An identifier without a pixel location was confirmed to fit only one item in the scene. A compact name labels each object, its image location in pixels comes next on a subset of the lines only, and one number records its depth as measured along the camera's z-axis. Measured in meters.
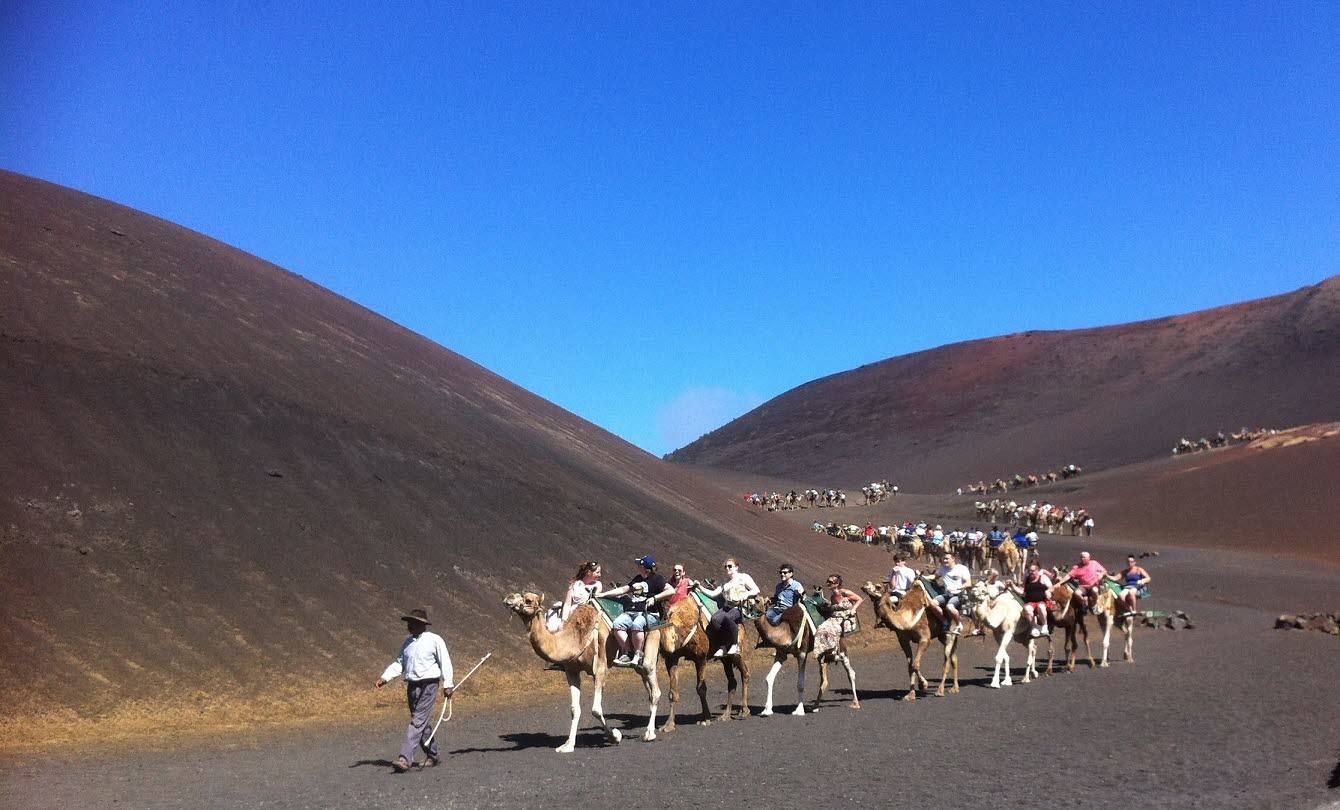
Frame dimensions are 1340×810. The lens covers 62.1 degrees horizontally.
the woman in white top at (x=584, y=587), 14.14
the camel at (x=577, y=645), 13.48
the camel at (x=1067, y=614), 20.91
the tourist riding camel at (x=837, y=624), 16.58
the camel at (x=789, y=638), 16.38
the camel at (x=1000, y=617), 18.93
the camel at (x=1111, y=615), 22.11
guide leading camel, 12.20
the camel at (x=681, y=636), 14.99
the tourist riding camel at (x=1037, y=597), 19.53
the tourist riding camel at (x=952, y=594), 18.16
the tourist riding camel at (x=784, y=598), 16.53
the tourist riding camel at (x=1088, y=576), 21.52
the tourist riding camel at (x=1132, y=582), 22.80
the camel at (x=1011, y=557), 42.47
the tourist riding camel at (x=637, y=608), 14.37
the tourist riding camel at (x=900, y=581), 17.66
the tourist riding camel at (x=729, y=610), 15.55
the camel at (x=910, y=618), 17.48
